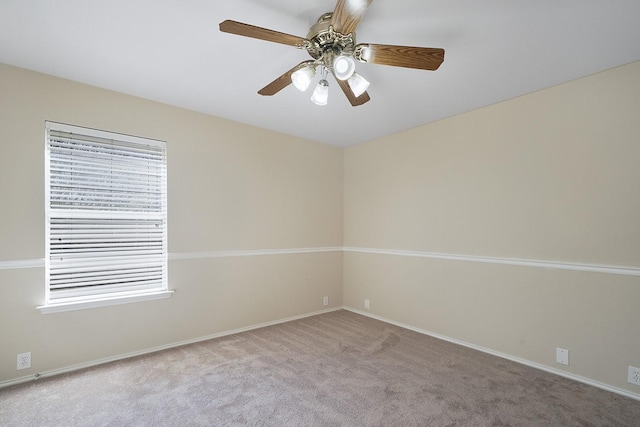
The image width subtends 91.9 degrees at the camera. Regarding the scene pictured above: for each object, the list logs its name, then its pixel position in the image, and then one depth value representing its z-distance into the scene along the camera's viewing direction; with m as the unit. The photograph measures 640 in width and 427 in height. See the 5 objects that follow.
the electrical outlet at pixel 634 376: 2.32
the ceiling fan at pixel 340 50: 1.58
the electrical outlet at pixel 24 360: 2.49
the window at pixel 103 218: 2.71
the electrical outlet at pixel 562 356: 2.65
